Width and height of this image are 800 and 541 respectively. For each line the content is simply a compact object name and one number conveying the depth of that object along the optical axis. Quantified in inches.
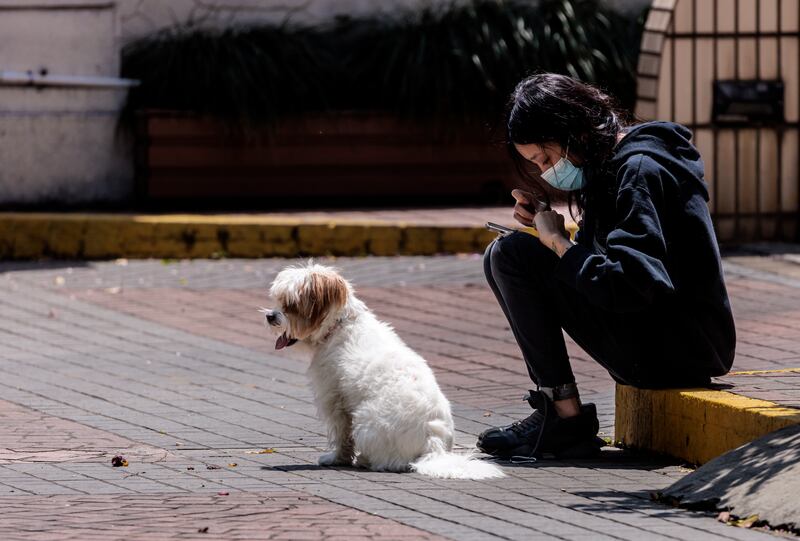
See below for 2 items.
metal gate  823.1
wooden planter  970.1
